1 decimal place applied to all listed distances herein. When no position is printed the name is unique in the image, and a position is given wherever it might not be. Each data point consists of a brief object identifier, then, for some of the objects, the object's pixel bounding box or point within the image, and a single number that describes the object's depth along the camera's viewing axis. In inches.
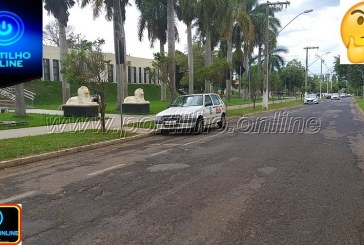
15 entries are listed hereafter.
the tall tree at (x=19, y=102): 805.2
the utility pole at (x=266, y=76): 1393.0
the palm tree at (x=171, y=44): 900.8
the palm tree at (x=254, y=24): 1726.1
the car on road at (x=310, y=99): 2206.0
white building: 2021.4
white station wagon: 630.5
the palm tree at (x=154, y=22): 1567.7
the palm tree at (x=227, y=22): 1200.5
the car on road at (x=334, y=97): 3479.8
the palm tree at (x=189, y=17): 1126.2
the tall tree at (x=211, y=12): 1132.5
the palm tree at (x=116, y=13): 920.0
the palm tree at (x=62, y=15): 1139.9
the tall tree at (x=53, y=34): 2746.1
